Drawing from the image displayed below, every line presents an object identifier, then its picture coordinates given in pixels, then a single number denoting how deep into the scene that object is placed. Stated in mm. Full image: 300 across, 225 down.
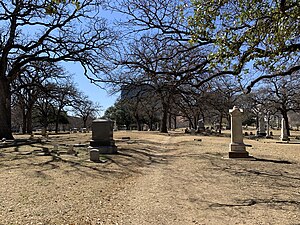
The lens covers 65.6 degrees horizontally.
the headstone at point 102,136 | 11300
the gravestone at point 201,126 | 32282
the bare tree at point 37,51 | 16058
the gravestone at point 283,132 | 22170
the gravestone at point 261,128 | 28492
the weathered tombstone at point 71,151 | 10554
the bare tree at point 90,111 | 54733
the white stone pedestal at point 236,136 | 10305
